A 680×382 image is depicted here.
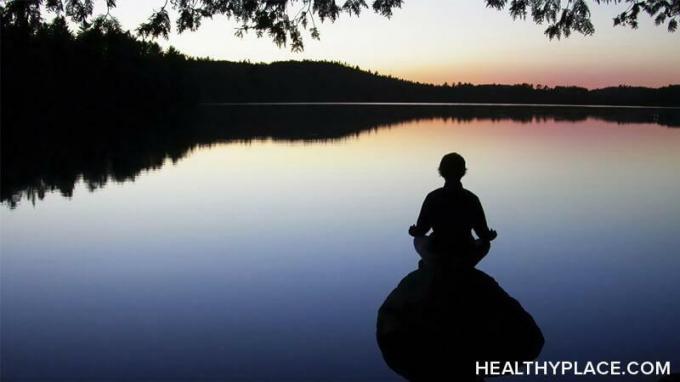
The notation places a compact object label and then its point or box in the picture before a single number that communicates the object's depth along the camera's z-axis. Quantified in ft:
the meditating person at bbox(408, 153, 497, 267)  19.31
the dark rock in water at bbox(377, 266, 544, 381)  20.29
